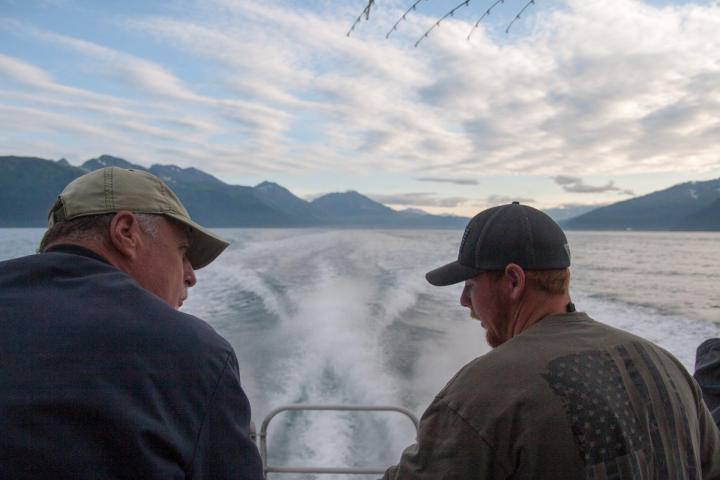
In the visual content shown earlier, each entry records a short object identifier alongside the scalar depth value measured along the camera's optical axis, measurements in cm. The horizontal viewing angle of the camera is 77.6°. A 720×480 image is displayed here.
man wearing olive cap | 66
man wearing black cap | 90
